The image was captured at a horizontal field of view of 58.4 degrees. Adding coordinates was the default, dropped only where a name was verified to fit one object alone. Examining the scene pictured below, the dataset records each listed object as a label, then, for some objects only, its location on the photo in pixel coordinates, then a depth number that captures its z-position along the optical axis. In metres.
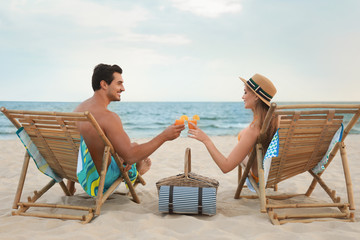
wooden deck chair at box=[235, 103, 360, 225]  2.54
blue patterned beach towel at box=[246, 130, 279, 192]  2.51
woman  2.70
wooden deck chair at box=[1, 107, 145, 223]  2.57
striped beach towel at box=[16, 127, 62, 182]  2.87
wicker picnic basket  2.65
